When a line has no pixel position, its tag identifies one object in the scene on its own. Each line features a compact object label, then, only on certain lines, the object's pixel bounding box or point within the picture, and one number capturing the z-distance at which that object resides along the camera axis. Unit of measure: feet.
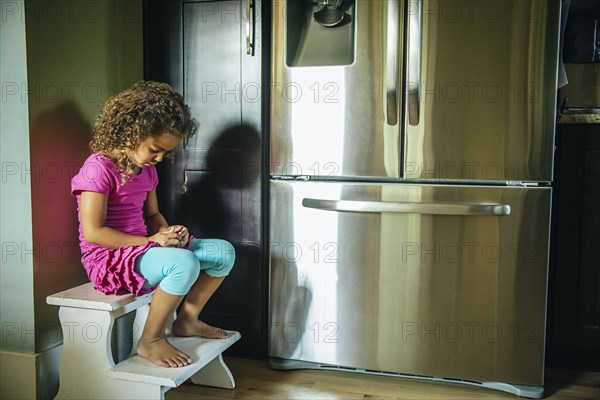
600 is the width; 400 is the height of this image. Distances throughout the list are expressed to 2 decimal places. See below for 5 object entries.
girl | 5.08
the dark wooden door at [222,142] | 6.43
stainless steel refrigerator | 5.42
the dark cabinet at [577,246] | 6.28
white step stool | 4.82
